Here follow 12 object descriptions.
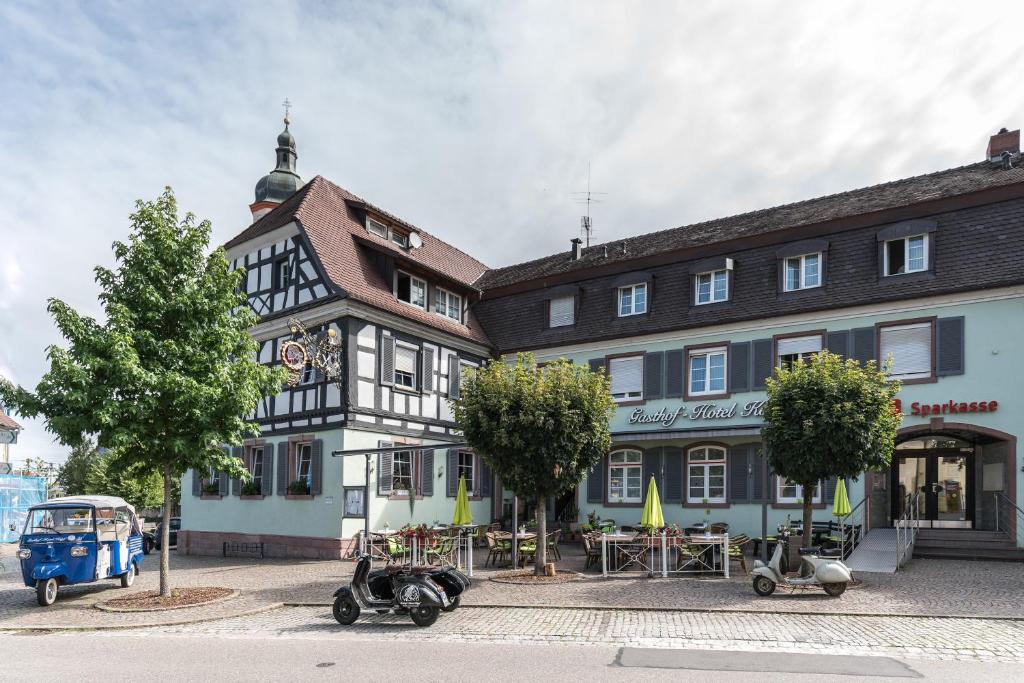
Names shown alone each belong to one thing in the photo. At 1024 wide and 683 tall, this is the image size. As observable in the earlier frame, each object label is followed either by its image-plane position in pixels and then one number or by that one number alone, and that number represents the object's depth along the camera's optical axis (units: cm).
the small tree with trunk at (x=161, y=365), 1293
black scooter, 1087
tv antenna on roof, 2930
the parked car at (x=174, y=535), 2730
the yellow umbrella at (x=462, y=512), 1844
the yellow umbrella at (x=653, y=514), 1653
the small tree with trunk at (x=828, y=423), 1440
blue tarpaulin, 3081
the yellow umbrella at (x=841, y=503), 1870
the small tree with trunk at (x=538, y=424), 1523
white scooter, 1258
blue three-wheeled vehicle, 1350
